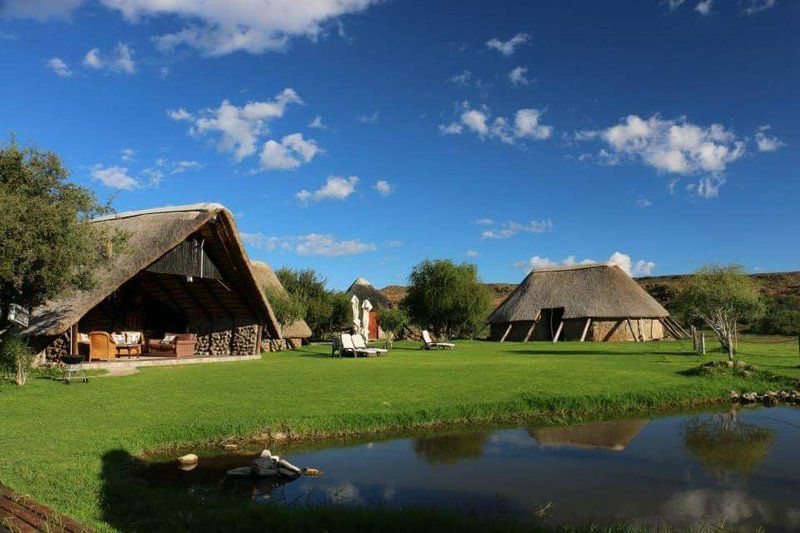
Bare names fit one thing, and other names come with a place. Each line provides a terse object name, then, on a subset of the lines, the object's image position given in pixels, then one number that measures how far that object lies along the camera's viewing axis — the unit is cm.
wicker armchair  1898
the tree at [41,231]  1168
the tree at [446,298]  4231
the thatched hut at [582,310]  3831
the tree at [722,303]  2147
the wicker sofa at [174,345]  2123
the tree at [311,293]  3888
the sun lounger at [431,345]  2846
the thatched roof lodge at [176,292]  1731
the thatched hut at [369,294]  5381
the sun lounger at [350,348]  2250
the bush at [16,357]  1291
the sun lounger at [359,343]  2307
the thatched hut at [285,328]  3103
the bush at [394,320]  4588
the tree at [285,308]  2839
